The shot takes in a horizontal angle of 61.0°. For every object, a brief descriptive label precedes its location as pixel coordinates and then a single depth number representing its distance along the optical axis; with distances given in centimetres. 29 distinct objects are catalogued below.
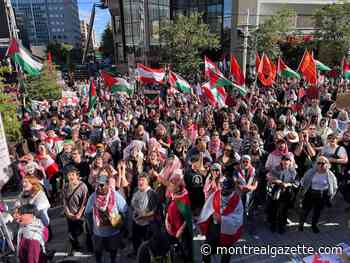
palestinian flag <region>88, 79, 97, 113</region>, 1083
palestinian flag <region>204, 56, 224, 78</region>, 952
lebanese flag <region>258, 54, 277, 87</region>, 1112
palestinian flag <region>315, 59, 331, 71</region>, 1334
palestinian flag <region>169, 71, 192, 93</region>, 1133
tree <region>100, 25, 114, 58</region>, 6838
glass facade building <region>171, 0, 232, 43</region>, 3412
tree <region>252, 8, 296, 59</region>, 2656
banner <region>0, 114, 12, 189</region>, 563
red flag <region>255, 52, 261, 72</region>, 1143
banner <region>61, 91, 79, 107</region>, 1539
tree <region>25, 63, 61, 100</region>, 1900
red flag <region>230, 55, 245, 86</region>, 1004
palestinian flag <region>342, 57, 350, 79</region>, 1212
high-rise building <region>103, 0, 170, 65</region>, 3862
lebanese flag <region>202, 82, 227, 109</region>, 941
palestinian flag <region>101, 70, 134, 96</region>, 1118
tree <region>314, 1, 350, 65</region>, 2402
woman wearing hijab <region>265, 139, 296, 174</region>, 549
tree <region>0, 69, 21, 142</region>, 912
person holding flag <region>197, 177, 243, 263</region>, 416
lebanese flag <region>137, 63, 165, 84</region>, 1111
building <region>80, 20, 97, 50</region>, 16121
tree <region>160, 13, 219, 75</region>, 2635
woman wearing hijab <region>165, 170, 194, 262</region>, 410
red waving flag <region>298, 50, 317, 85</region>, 1084
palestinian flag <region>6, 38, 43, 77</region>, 964
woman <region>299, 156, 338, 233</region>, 505
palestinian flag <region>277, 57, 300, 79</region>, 1234
